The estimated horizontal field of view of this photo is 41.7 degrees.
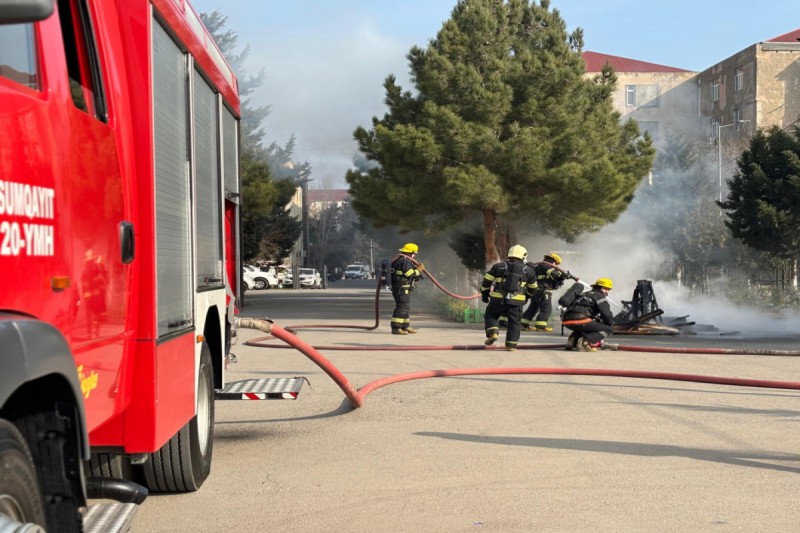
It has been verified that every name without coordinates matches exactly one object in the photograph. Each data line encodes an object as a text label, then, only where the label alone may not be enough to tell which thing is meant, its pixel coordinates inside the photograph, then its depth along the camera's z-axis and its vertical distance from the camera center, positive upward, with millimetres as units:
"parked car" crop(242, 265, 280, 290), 55031 -1533
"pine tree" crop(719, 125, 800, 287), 26609 +1349
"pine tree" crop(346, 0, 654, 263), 24281 +2683
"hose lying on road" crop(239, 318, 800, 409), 7645 -1270
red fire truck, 2779 +3
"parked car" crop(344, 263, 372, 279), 92562 -1999
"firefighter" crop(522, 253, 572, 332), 19125 -797
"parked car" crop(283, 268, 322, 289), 59969 -1676
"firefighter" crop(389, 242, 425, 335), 18641 -574
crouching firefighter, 14758 -991
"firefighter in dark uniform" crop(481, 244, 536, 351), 14773 -646
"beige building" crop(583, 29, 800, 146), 57250 +9282
